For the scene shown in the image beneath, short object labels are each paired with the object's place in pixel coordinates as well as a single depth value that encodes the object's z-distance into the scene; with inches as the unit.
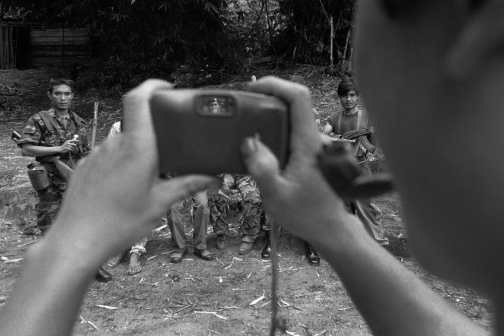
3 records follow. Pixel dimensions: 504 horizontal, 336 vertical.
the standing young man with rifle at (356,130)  216.4
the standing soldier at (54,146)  211.3
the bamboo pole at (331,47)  423.2
